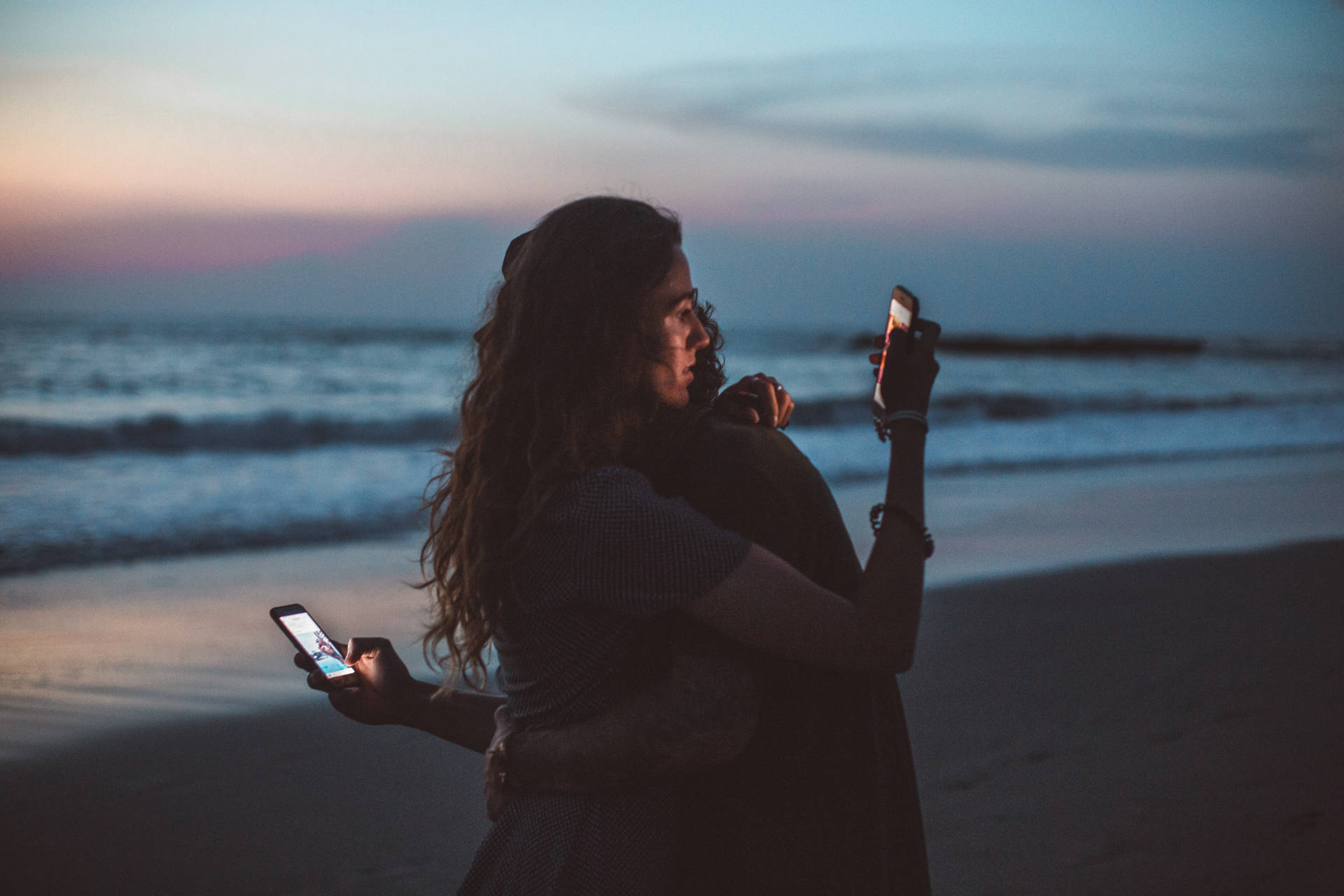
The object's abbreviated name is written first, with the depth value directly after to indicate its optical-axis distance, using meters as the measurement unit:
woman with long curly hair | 1.54
